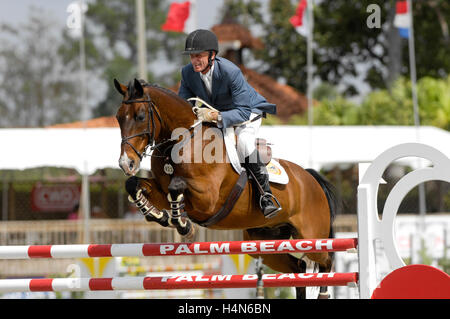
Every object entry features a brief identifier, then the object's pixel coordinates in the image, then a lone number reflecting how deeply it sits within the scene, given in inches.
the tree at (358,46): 995.9
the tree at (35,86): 1239.5
